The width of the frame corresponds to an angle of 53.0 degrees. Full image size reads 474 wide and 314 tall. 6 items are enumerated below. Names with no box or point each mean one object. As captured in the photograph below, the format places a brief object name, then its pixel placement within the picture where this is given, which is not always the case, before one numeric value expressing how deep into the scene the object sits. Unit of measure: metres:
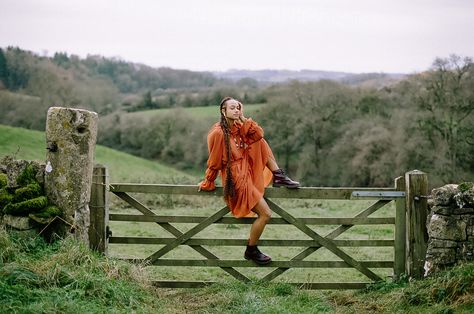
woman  6.24
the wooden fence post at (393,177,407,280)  6.50
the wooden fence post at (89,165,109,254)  6.34
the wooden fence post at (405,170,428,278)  6.38
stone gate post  5.92
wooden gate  6.36
